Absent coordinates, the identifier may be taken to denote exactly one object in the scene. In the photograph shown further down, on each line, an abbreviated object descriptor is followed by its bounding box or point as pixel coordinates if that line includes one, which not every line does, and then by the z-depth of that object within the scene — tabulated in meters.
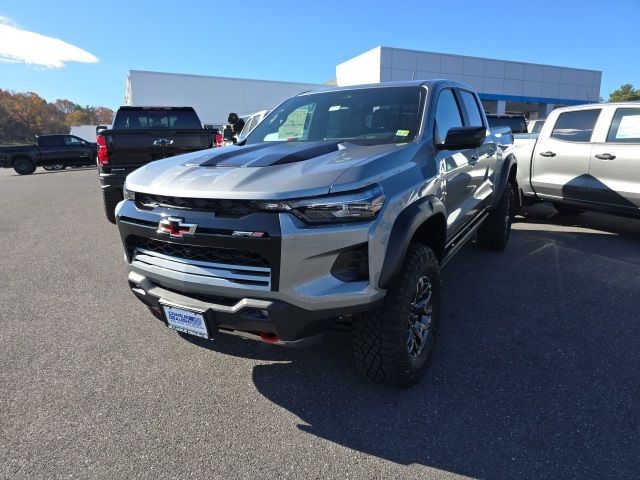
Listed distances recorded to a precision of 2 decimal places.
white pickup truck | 5.81
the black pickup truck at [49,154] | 21.17
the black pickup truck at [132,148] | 6.52
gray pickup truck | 2.13
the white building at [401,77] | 33.16
